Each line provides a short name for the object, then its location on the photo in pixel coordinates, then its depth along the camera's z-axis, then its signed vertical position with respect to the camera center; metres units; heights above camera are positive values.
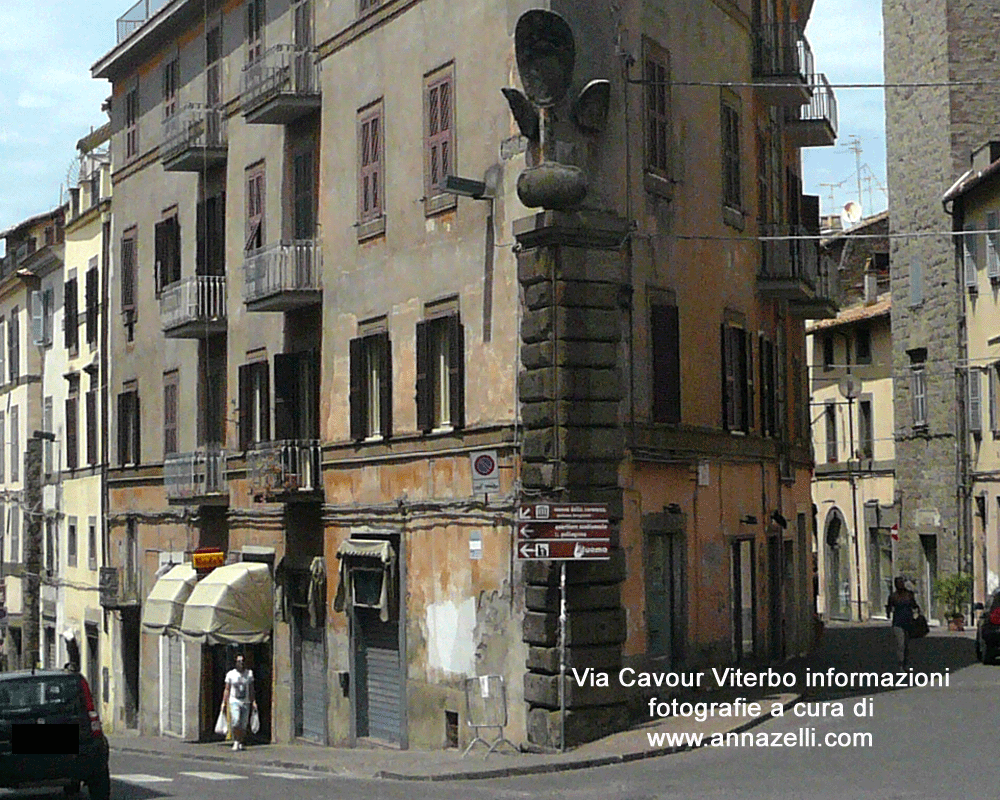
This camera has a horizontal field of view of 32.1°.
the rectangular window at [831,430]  58.47 +2.73
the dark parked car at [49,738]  18.11 -2.23
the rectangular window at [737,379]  28.16 +2.20
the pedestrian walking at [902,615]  29.25 -1.77
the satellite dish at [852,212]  62.16 +10.68
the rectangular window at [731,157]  28.59 +5.89
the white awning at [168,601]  34.50 -1.57
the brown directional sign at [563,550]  22.80 -0.46
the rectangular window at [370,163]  28.16 +5.82
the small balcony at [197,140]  34.97 +7.79
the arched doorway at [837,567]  57.94 -1.90
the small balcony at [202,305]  34.94 +4.38
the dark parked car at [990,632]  30.67 -2.20
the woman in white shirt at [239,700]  31.16 -3.20
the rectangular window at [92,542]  45.62 -0.46
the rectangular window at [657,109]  25.80 +6.06
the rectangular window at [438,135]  25.95 +5.77
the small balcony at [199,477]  34.97 +0.93
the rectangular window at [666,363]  25.67 +2.25
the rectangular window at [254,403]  32.75 +2.27
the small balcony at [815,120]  34.94 +7.91
